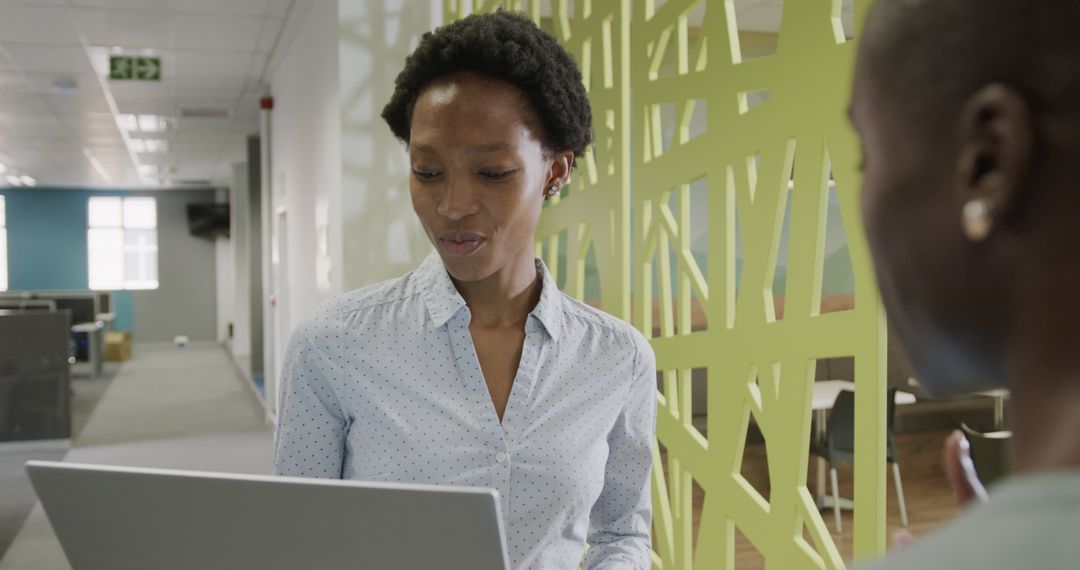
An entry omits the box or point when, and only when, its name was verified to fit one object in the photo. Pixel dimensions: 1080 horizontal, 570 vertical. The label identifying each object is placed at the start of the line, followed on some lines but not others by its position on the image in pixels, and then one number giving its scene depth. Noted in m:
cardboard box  12.71
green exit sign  6.46
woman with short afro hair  1.14
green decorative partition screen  1.39
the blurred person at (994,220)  0.28
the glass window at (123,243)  16.84
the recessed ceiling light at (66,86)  7.12
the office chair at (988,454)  2.59
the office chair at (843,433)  4.18
